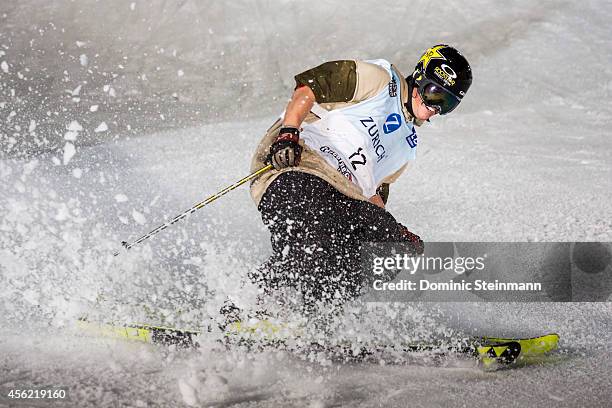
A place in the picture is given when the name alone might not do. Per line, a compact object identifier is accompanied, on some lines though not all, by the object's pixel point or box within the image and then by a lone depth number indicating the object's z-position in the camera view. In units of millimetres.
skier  7105
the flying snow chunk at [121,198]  13512
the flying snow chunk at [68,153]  16684
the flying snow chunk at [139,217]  12659
